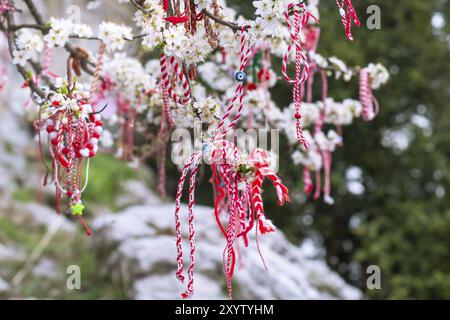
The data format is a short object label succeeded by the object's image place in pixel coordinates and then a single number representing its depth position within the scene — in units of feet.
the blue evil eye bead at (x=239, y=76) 8.61
